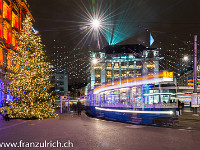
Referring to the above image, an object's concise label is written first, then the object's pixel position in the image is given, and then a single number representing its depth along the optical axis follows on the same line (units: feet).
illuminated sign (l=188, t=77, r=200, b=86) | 67.76
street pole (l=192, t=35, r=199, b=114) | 64.98
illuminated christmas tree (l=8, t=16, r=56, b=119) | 66.13
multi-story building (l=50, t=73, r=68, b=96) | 380.33
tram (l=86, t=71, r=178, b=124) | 77.10
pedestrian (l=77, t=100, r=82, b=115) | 92.26
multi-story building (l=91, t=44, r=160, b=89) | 290.97
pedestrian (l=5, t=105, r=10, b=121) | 62.54
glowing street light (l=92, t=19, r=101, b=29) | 70.38
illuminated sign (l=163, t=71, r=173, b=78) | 74.38
